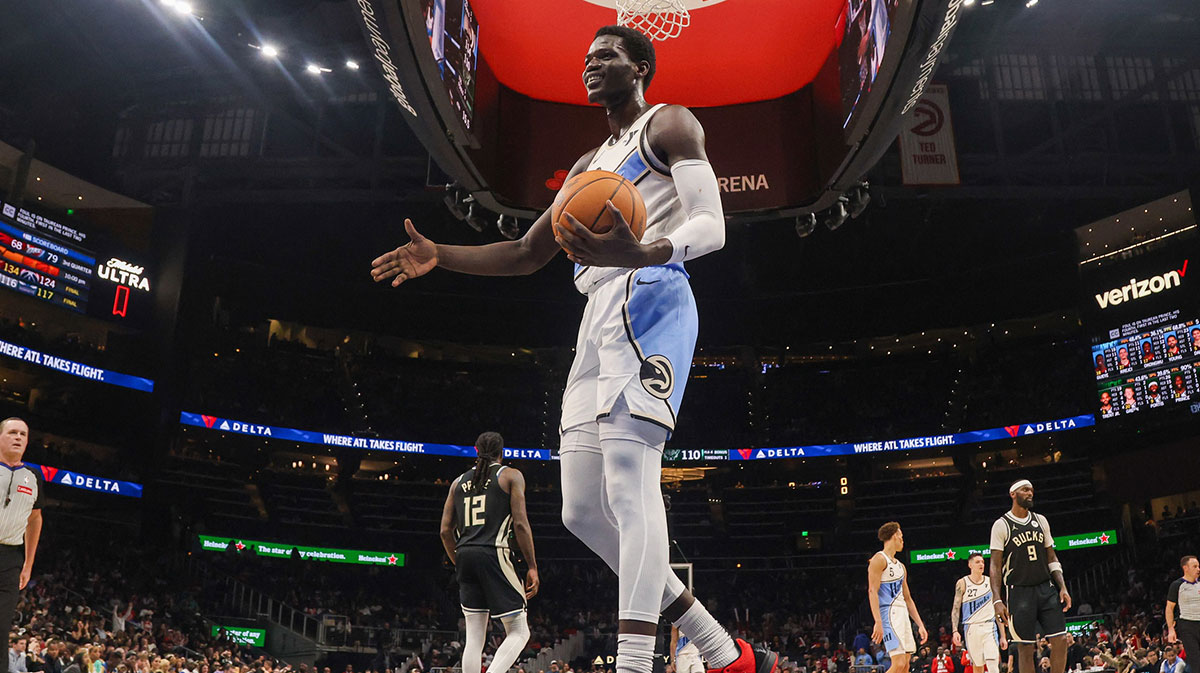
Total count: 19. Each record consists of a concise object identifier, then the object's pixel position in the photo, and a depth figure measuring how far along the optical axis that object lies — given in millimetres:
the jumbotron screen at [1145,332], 20891
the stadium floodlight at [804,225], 8867
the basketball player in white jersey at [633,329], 2680
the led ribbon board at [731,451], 25797
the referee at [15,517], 5293
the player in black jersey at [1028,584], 7723
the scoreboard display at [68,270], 20812
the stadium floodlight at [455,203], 8827
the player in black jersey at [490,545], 5480
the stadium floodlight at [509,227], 8469
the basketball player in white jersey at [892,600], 8594
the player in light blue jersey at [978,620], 11297
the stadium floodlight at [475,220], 8634
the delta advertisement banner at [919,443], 26219
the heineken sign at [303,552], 25891
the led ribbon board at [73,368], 20734
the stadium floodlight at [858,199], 8609
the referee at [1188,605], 8922
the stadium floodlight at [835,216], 8555
